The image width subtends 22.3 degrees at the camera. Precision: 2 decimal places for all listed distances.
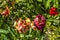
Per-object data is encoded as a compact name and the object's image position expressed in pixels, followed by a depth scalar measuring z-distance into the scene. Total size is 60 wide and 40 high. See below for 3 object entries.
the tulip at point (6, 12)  2.13
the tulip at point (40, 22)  1.92
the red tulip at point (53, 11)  2.10
